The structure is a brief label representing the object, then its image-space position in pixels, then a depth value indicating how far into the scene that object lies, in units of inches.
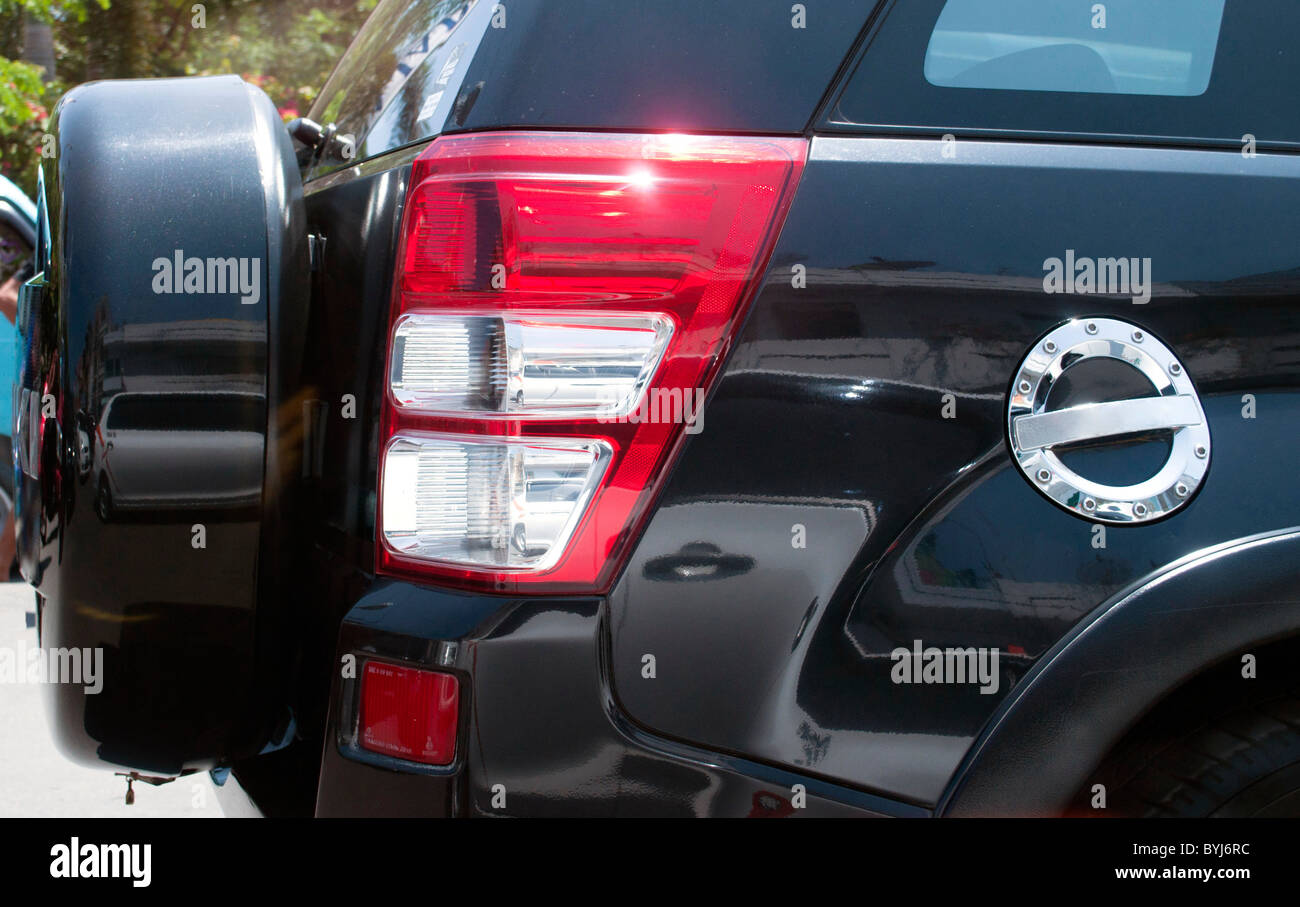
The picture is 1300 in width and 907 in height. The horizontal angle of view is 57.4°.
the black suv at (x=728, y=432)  48.8
